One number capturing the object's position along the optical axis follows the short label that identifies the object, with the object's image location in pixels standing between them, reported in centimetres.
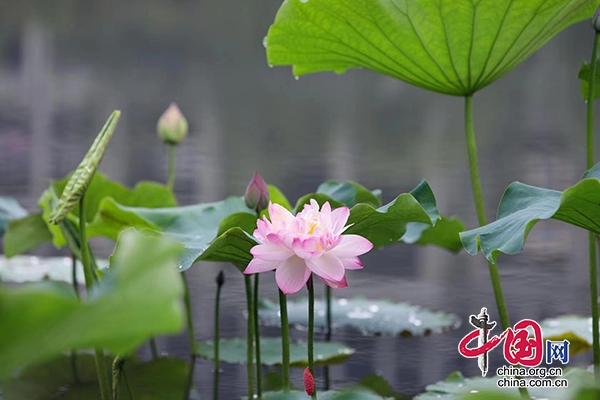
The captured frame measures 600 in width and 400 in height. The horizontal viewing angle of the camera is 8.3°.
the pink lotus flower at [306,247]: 541
